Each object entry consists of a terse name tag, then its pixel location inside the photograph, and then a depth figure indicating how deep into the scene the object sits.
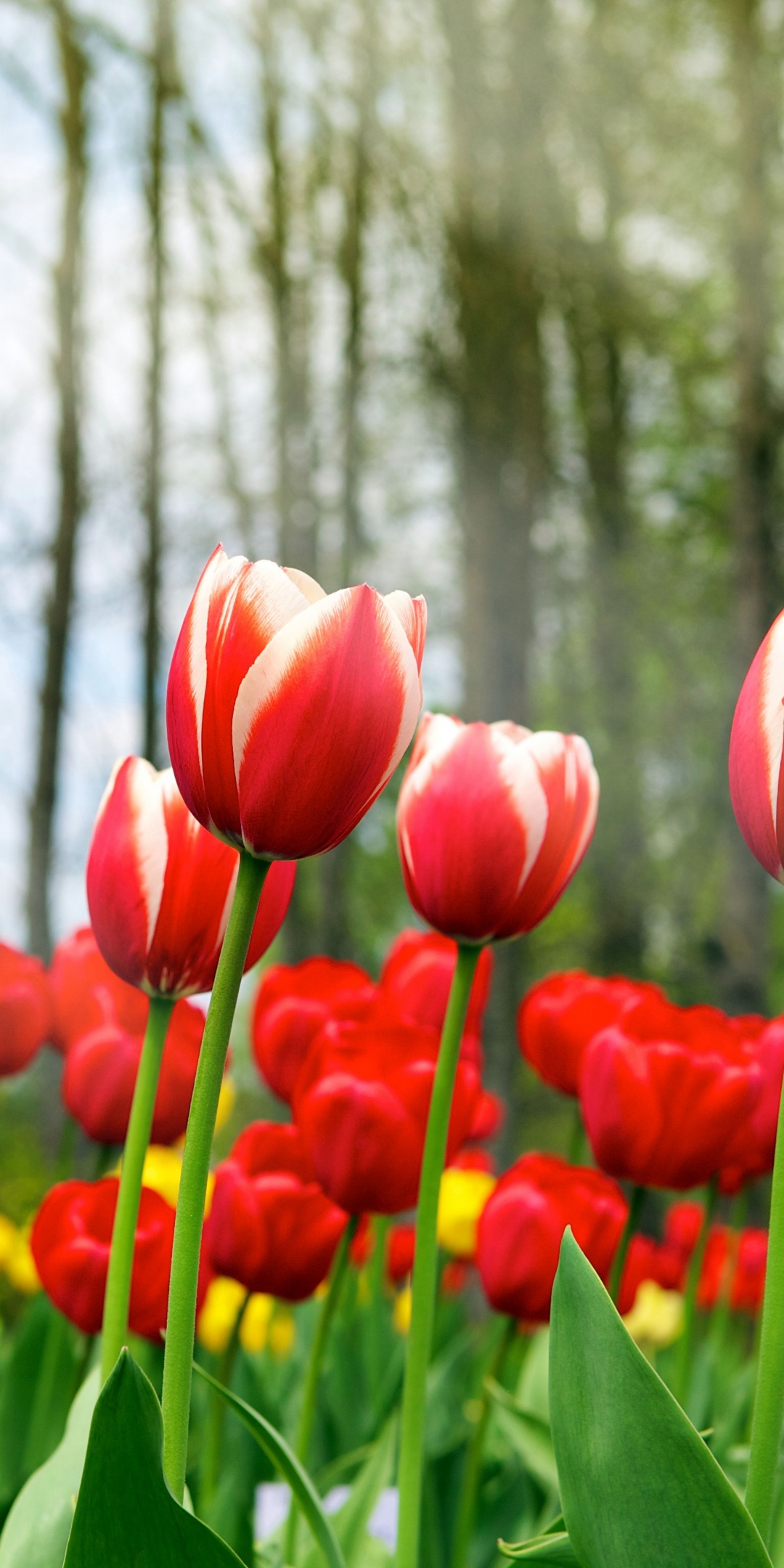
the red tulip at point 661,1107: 1.13
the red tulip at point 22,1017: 1.23
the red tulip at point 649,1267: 1.20
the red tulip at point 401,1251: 1.72
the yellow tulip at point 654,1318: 2.48
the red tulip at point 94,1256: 1.10
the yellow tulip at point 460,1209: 1.97
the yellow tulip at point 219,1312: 2.04
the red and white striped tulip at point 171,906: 1.01
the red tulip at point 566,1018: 1.23
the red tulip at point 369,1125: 1.12
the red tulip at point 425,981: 1.24
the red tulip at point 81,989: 1.20
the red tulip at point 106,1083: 1.16
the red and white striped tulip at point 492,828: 1.04
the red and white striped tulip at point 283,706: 0.95
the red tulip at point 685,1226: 2.01
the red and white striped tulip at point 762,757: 0.96
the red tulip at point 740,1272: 1.91
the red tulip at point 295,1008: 1.22
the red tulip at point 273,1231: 1.15
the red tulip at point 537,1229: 1.15
